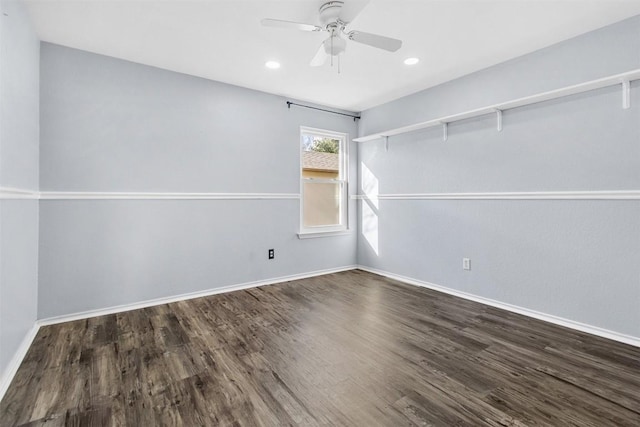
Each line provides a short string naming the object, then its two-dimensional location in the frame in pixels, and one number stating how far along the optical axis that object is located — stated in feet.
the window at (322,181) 14.01
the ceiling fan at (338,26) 6.34
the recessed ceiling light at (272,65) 9.75
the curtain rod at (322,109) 13.11
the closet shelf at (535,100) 7.29
